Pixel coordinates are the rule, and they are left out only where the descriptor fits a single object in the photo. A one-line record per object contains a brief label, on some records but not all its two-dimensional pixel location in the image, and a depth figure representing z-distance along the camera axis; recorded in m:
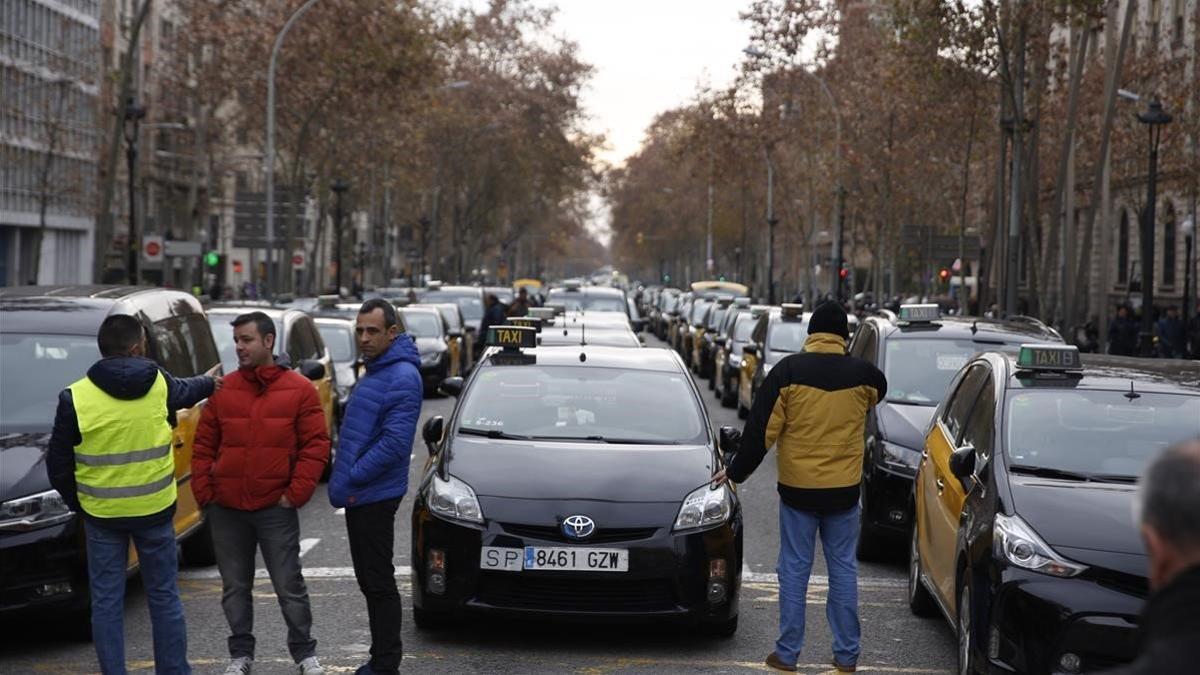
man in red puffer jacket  7.71
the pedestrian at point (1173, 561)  2.58
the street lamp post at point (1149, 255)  29.12
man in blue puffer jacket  7.61
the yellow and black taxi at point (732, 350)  27.73
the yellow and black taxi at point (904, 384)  11.77
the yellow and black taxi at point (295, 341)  16.41
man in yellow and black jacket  8.18
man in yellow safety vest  7.30
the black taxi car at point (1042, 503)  6.80
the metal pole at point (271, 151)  43.28
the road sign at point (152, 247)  42.97
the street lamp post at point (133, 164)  33.03
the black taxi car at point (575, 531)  8.50
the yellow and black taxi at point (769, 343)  23.02
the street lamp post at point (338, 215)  52.41
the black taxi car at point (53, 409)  8.40
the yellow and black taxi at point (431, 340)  28.30
